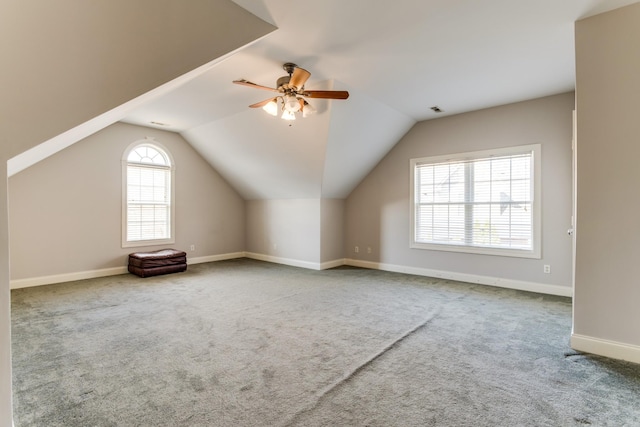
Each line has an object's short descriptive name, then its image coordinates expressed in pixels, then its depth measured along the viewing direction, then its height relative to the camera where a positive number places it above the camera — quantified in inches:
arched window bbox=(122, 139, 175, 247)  233.0 +14.4
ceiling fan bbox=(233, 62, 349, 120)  131.8 +52.6
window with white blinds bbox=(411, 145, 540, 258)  184.2 +9.7
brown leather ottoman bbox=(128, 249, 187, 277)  215.8 -34.2
